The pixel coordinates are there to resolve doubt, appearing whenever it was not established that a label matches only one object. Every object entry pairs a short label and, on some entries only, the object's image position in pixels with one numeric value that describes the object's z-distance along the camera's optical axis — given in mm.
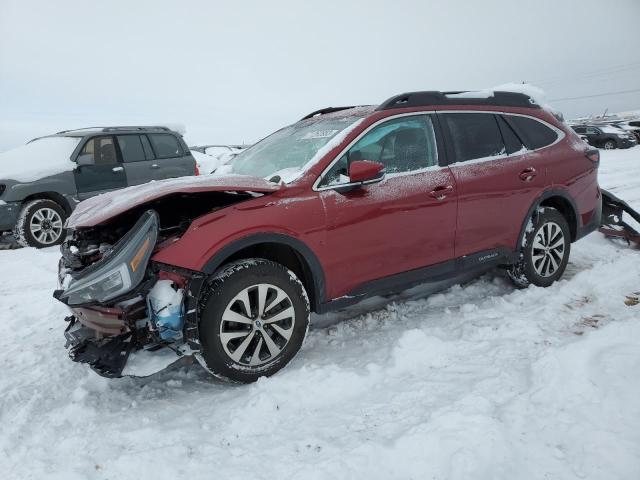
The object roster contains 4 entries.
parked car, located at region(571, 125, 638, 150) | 21125
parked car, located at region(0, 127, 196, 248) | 6859
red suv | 2566
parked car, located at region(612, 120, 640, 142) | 22344
